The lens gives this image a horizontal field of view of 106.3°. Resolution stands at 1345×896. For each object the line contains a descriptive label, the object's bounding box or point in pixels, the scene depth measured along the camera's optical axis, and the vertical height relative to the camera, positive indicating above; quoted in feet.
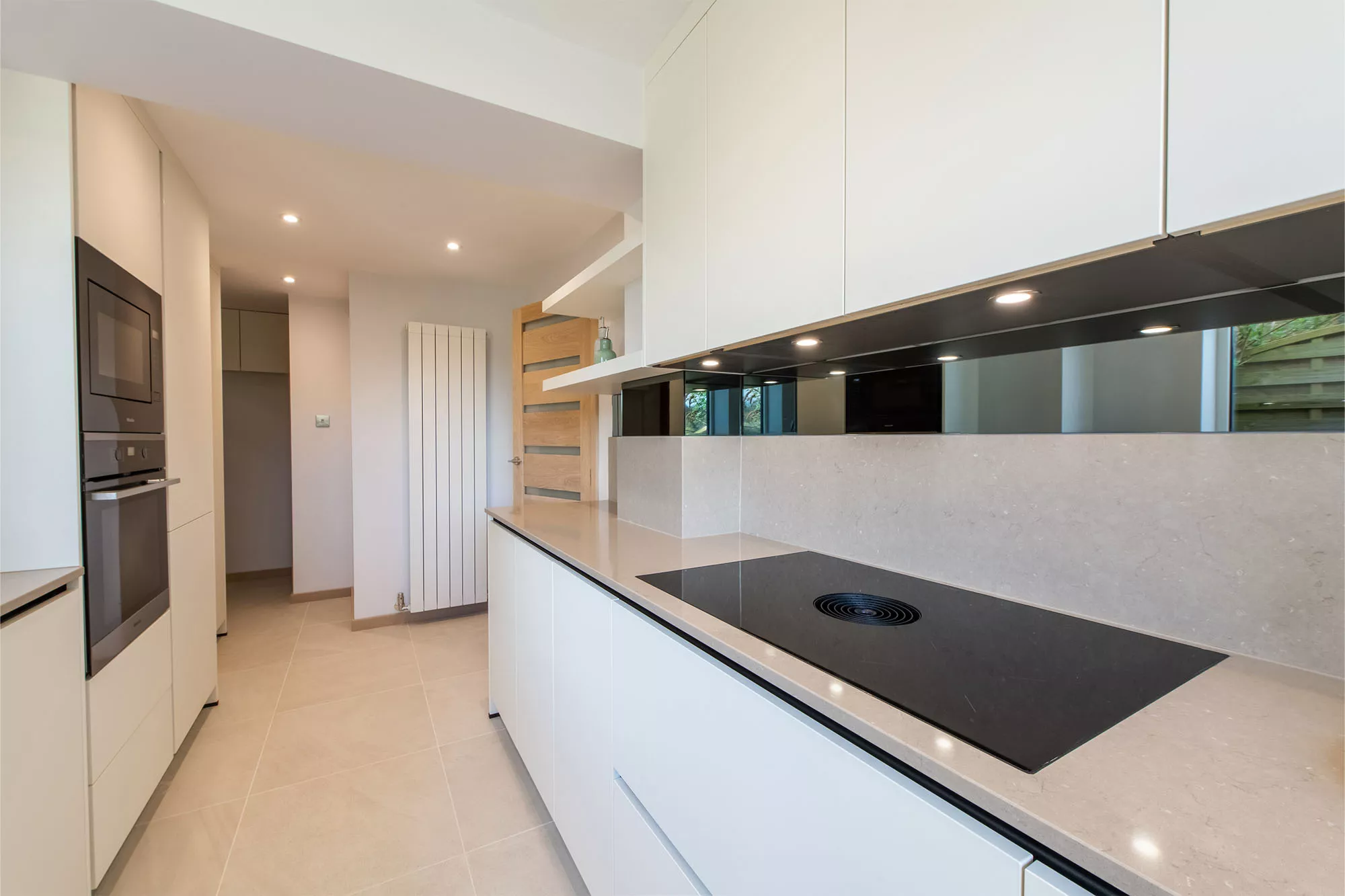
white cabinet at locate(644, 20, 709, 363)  4.40 +2.19
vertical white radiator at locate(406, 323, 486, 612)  12.08 -0.64
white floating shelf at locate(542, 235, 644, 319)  6.01 +2.15
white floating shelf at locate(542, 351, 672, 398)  5.69 +0.80
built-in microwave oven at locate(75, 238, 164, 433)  4.61 +0.90
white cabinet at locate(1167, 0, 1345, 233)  1.49 +1.06
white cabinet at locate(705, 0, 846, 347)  3.06 +1.89
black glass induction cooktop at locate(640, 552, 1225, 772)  1.97 -1.10
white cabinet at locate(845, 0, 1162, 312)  1.89 +1.34
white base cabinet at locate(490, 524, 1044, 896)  1.86 -1.85
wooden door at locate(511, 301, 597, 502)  10.16 +0.47
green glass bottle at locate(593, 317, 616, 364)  7.55 +1.33
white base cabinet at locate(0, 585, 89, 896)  3.50 -2.40
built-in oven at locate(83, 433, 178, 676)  4.66 -1.05
